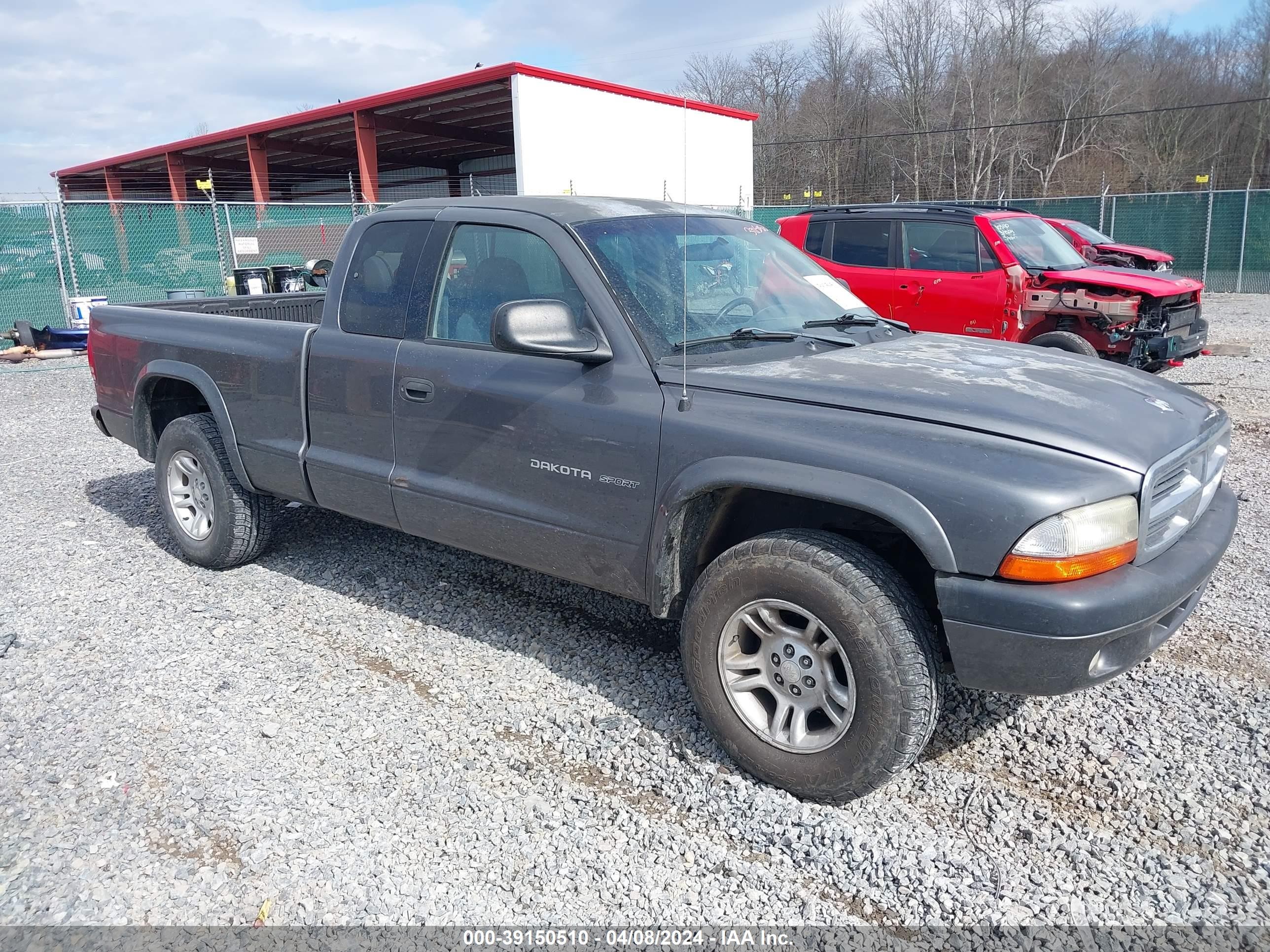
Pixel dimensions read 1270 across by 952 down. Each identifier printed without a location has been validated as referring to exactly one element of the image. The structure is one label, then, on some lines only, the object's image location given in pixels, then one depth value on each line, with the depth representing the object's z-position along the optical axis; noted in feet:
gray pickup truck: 8.50
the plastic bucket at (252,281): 37.88
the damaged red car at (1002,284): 29.37
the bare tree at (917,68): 141.69
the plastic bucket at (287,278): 39.32
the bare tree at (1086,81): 139.44
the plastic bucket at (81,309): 47.60
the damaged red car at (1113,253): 45.42
